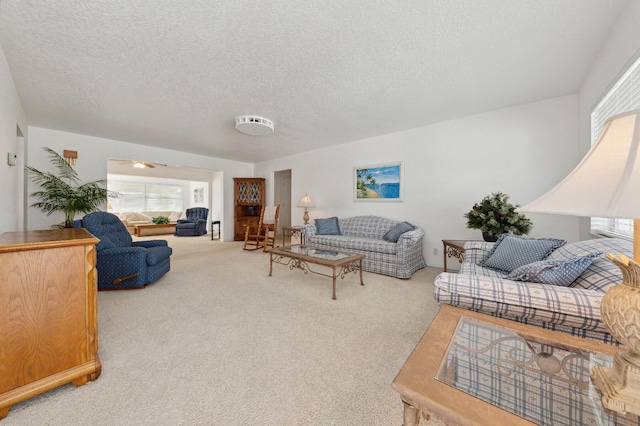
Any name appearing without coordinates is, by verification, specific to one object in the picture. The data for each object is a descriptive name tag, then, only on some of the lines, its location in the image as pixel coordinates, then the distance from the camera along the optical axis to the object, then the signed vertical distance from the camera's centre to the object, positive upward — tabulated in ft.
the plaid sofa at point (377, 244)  10.77 -1.67
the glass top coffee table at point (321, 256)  8.68 -1.83
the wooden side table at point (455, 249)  9.32 -1.55
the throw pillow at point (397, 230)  11.79 -0.94
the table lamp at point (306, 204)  17.33 +0.62
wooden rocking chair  17.63 -1.09
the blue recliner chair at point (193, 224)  25.14 -1.34
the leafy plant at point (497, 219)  8.76 -0.25
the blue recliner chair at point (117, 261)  8.95 -1.95
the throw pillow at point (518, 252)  6.22 -1.09
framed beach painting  13.79 +1.92
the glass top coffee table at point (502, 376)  1.96 -1.67
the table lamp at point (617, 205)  1.76 +0.06
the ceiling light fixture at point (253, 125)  10.71 +4.13
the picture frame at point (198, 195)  31.07 +2.26
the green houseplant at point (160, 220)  26.81 -0.97
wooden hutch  21.72 +1.06
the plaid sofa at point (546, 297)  3.21 -1.29
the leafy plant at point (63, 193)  12.31 +1.04
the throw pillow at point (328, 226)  14.87 -0.91
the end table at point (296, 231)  15.67 -1.42
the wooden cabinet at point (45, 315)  3.75 -1.83
